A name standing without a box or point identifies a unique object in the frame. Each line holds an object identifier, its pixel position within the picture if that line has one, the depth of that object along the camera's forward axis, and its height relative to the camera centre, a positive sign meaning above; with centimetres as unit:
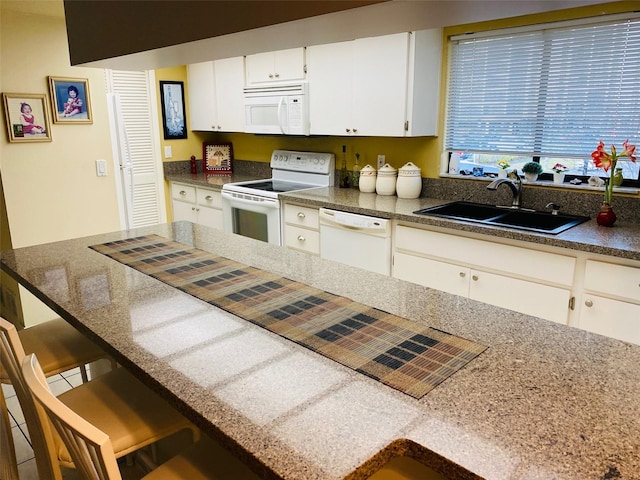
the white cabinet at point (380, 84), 313 +34
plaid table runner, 113 -53
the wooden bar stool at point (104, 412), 125 -80
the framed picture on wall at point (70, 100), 337 +26
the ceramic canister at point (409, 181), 343 -33
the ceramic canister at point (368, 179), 369 -34
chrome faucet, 287 -31
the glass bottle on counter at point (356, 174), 392 -32
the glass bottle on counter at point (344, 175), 398 -34
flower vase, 255 -44
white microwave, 378 +21
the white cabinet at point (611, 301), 216 -77
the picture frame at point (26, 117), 323 +13
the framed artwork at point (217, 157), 503 -23
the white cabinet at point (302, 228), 349 -69
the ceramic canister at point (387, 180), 356 -34
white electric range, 374 -45
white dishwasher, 306 -70
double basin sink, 278 -50
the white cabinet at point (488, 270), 239 -74
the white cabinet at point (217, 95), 434 +37
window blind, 265 +25
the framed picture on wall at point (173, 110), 471 +25
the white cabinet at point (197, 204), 434 -65
